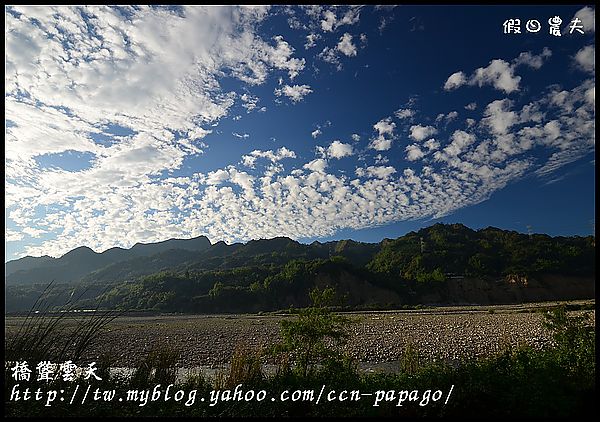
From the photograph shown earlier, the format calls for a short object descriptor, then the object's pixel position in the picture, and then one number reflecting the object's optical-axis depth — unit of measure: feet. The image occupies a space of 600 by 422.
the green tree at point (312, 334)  30.32
